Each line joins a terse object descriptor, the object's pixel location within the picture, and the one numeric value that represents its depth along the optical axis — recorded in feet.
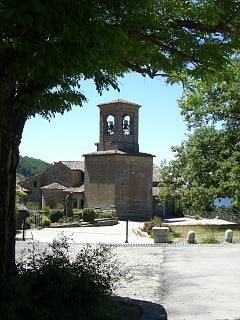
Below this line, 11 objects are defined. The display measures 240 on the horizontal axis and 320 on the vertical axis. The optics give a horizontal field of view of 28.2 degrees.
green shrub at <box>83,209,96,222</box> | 132.36
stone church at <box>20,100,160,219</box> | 169.37
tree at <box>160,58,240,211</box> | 105.60
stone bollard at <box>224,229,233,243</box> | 73.72
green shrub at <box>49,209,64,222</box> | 137.32
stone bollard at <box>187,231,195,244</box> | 72.84
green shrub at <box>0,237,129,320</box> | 16.20
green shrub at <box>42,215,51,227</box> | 123.85
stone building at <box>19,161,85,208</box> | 189.60
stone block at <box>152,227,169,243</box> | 73.53
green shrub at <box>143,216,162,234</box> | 98.22
